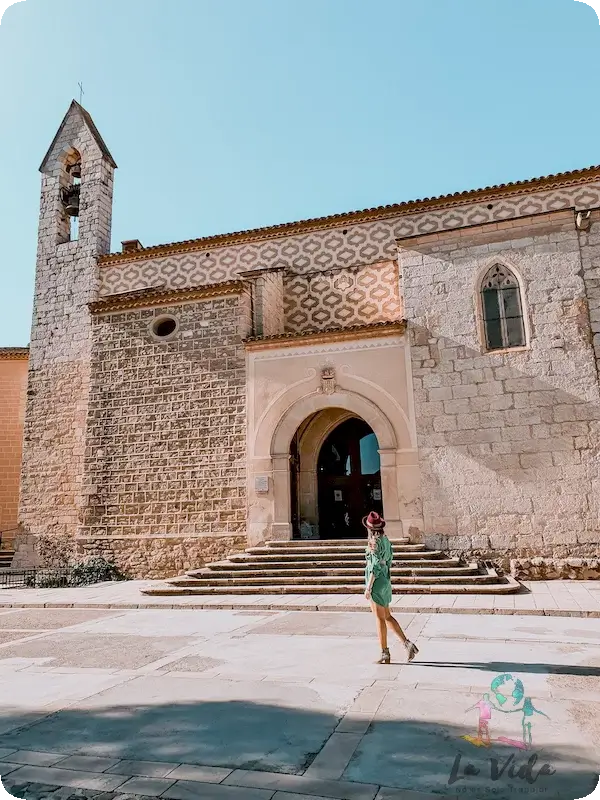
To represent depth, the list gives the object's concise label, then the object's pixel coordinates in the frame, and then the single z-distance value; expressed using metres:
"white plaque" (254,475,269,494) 12.01
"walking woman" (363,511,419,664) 4.91
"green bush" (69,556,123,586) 12.73
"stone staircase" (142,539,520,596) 9.21
